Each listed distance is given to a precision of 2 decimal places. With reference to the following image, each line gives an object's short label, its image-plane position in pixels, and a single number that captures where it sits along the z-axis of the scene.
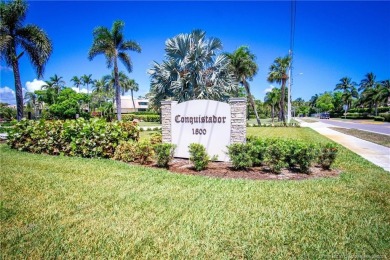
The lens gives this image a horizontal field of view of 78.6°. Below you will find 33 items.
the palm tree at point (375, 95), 51.06
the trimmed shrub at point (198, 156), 6.56
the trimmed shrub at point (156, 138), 9.61
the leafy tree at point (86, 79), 68.38
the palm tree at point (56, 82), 61.38
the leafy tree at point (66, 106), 40.88
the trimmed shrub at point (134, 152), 7.43
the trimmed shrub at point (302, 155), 6.06
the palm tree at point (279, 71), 37.03
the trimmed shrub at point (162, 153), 6.91
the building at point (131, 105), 82.34
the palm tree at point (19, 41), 13.02
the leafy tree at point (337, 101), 82.51
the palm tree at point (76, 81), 69.50
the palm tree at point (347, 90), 75.56
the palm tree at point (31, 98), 75.96
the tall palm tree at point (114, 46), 24.56
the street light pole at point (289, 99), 26.88
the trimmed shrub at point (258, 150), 6.52
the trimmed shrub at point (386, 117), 37.41
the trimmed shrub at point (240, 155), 6.43
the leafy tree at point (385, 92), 50.59
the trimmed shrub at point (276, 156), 6.09
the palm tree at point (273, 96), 55.53
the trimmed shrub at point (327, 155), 6.41
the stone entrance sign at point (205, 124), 7.49
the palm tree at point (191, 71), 14.68
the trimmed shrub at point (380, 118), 38.91
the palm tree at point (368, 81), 70.44
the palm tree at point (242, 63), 29.53
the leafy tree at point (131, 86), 67.89
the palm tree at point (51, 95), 52.45
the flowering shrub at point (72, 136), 8.30
